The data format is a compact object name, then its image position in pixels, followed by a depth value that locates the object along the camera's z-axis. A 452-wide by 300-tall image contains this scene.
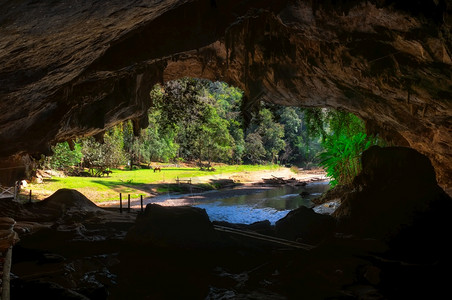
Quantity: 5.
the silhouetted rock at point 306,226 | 8.95
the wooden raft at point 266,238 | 7.96
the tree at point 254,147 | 51.62
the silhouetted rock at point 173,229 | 7.70
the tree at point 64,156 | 23.62
